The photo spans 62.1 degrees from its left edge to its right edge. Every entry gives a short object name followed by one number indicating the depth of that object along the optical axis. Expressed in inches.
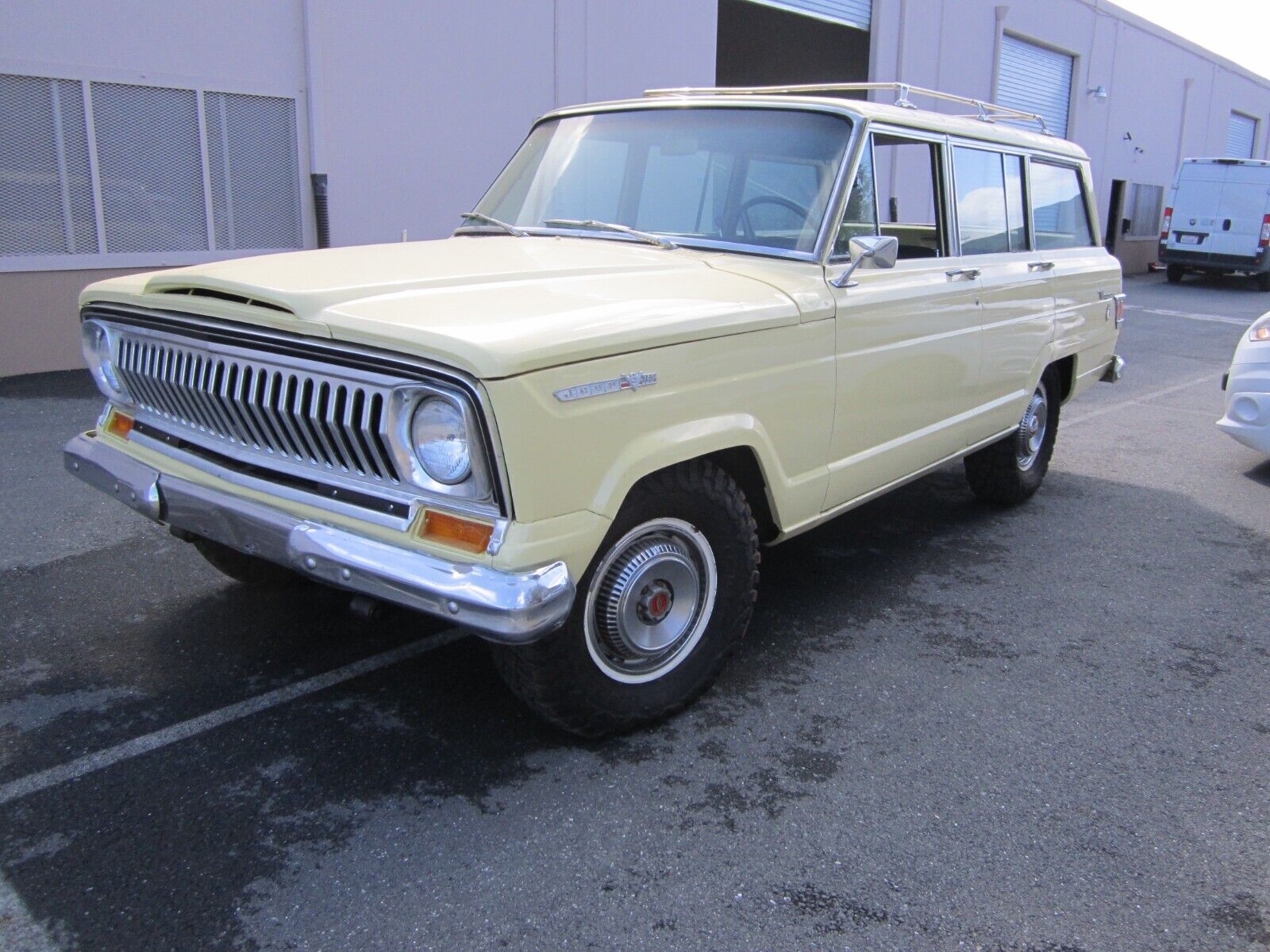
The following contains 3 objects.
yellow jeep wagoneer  102.9
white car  252.8
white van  810.8
